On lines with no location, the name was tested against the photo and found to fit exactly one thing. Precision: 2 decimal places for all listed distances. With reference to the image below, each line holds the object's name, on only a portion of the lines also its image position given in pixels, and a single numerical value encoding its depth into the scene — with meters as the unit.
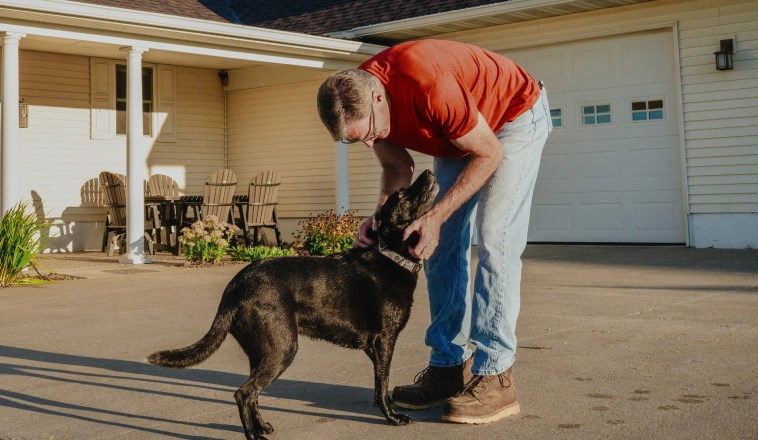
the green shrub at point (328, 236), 10.91
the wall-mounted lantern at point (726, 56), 10.46
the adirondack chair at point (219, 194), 11.80
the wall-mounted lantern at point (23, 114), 12.83
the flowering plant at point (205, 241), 10.45
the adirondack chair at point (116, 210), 12.02
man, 3.07
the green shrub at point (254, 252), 10.77
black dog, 3.11
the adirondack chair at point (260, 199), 12.52
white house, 10.58
